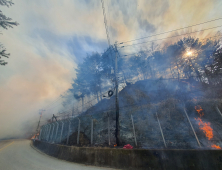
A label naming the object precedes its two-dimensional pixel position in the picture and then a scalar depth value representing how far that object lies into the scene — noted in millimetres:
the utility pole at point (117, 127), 7868
